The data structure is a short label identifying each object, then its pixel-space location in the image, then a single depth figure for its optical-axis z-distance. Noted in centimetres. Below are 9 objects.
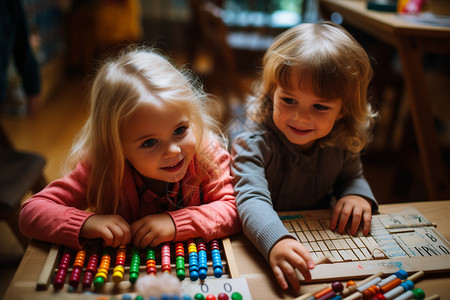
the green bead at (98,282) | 64
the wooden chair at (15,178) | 123
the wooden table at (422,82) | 129
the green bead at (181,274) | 67
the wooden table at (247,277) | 63
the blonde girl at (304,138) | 80
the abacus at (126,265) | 65
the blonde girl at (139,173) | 74
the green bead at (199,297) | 61
